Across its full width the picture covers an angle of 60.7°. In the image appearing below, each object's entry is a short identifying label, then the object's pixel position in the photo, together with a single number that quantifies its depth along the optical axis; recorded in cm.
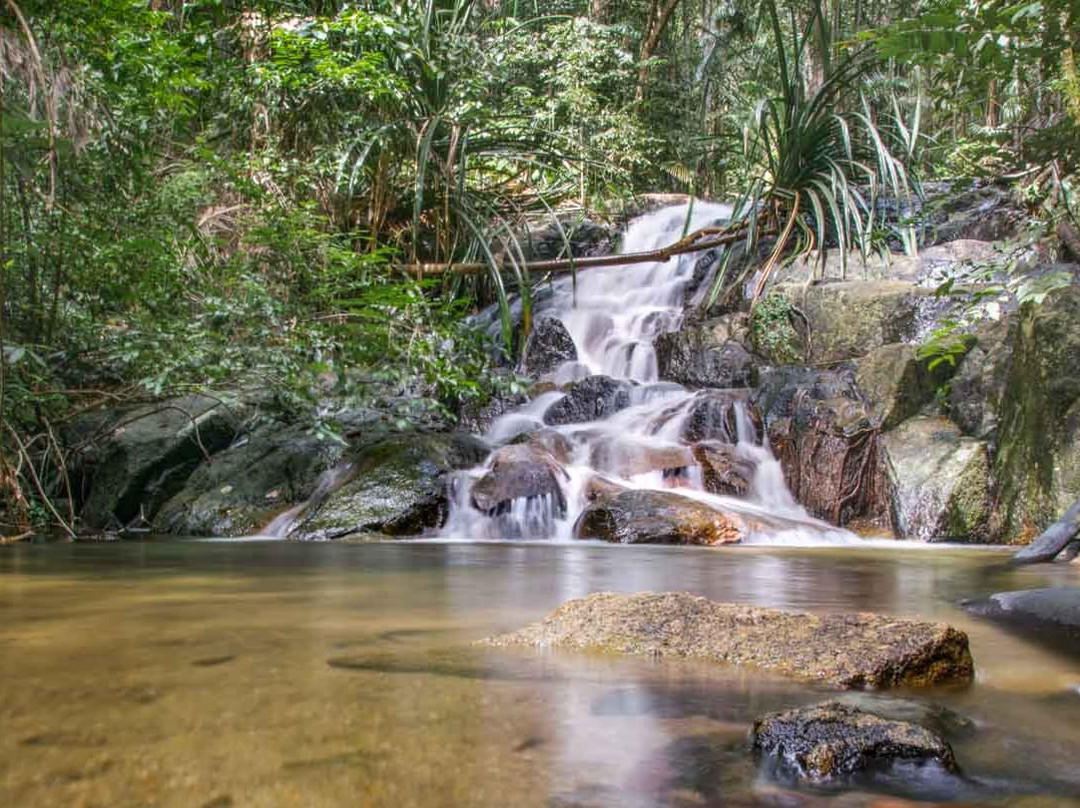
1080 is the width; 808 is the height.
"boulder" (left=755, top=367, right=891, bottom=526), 820
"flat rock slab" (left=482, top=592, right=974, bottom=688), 225
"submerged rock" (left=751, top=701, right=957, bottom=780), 159
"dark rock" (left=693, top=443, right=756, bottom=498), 830
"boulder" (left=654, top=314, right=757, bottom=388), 1044
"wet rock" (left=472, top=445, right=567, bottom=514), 765
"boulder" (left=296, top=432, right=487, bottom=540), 746
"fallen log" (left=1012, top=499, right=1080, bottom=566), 519
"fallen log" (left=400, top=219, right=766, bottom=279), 908
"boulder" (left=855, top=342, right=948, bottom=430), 862
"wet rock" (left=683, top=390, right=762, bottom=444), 896
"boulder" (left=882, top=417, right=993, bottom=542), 763
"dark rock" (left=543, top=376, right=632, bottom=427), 977
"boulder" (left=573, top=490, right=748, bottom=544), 692
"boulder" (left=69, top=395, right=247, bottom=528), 866
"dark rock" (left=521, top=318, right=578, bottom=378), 1144
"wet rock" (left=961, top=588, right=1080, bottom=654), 294
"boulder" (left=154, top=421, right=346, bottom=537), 797
